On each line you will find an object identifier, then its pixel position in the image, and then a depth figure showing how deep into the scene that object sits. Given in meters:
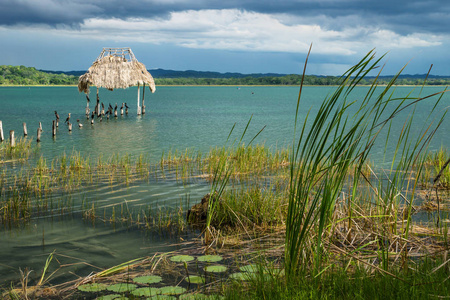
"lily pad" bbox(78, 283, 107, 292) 4.30
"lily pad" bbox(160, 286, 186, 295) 4.12
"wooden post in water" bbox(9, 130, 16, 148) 15.93
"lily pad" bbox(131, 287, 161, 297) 4.10
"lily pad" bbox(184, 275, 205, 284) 4.50
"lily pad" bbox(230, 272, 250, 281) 4.31
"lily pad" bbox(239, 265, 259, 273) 4.43
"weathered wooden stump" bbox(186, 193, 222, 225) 7.04
